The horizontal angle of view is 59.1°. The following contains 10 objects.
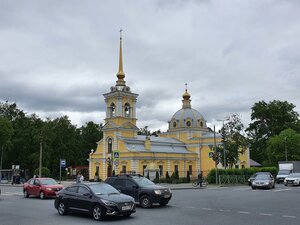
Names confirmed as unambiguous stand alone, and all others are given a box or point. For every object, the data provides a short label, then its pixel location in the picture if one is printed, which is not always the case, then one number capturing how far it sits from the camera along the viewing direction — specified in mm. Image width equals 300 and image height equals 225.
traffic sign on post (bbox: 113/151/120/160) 22987
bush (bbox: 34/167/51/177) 40604
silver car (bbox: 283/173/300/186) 28002
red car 17843
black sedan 10094
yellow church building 46150
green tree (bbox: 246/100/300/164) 61018
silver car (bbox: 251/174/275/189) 24690
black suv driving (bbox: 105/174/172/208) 13263
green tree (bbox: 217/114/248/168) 38761
